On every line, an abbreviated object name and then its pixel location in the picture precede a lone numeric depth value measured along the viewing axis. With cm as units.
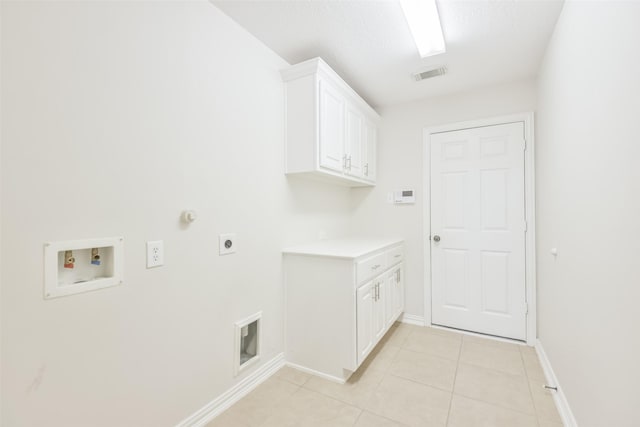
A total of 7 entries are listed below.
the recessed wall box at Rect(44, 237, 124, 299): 106
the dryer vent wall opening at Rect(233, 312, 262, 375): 195
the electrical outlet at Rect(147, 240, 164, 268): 138
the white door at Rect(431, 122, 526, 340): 270
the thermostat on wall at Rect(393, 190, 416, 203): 313
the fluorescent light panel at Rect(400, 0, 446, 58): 174
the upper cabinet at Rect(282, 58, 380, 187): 215
